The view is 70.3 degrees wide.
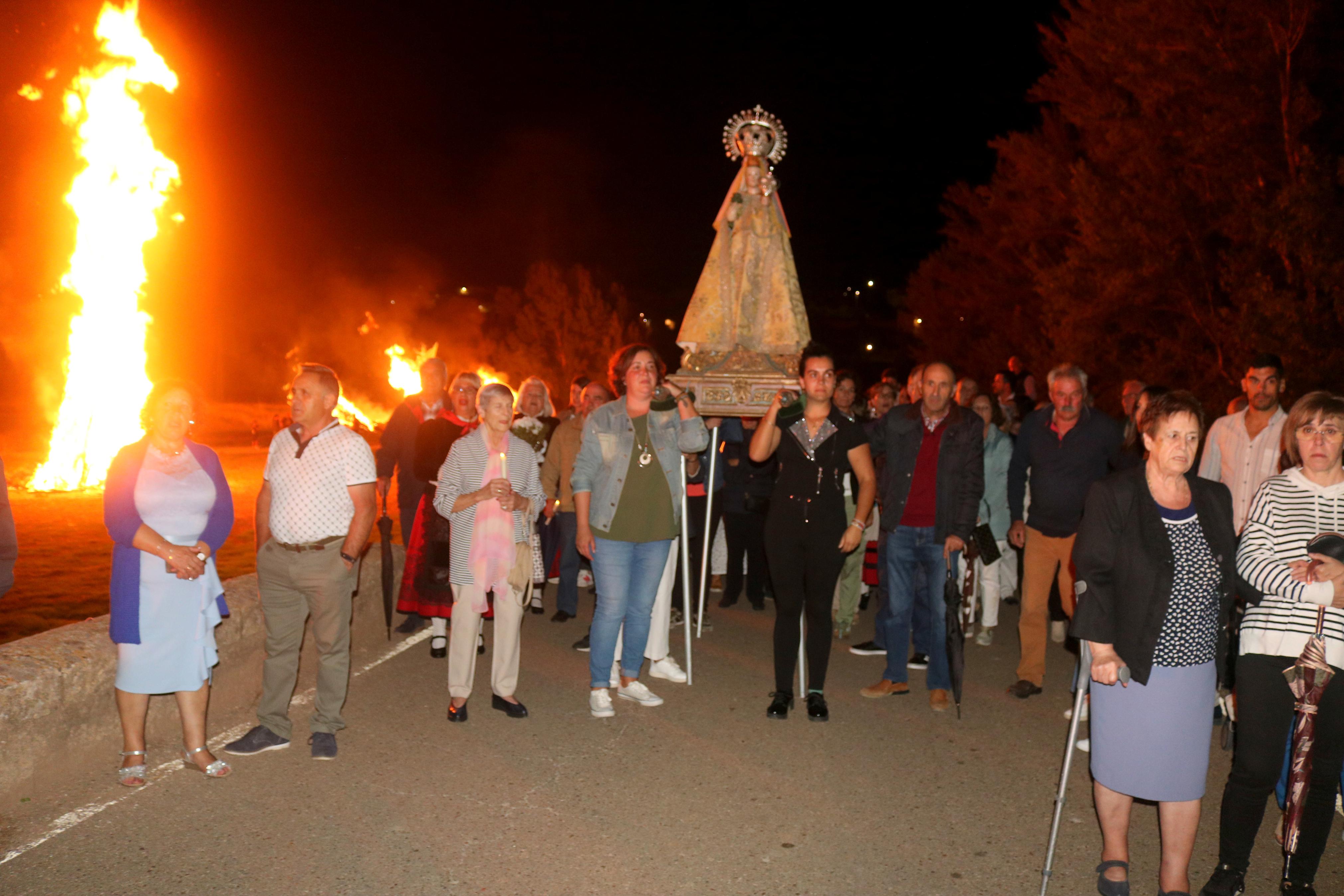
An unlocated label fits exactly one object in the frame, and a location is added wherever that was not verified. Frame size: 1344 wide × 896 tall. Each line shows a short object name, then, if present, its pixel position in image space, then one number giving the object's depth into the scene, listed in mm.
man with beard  6352
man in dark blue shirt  6816
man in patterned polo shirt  5359
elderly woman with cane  3768
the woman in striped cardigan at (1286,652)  3885
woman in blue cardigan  4848
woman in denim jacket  6383
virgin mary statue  7348
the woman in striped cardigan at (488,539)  6094
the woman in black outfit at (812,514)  6203
